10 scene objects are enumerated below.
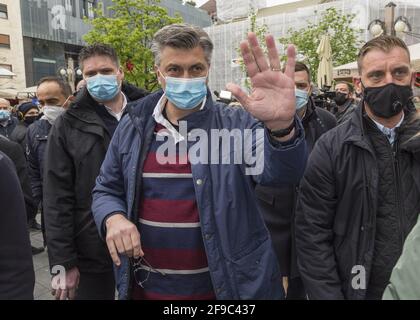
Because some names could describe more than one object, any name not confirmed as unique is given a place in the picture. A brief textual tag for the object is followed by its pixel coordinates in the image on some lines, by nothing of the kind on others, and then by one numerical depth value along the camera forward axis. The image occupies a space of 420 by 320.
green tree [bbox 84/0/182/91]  16.17
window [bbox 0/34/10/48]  31.31
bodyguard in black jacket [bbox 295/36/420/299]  2.07
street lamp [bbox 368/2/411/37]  10.40
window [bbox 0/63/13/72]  31.12
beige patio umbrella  10.88
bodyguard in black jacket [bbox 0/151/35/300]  1.60
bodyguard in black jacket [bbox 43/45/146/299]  2.51
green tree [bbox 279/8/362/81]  19.90
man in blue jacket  1.60
